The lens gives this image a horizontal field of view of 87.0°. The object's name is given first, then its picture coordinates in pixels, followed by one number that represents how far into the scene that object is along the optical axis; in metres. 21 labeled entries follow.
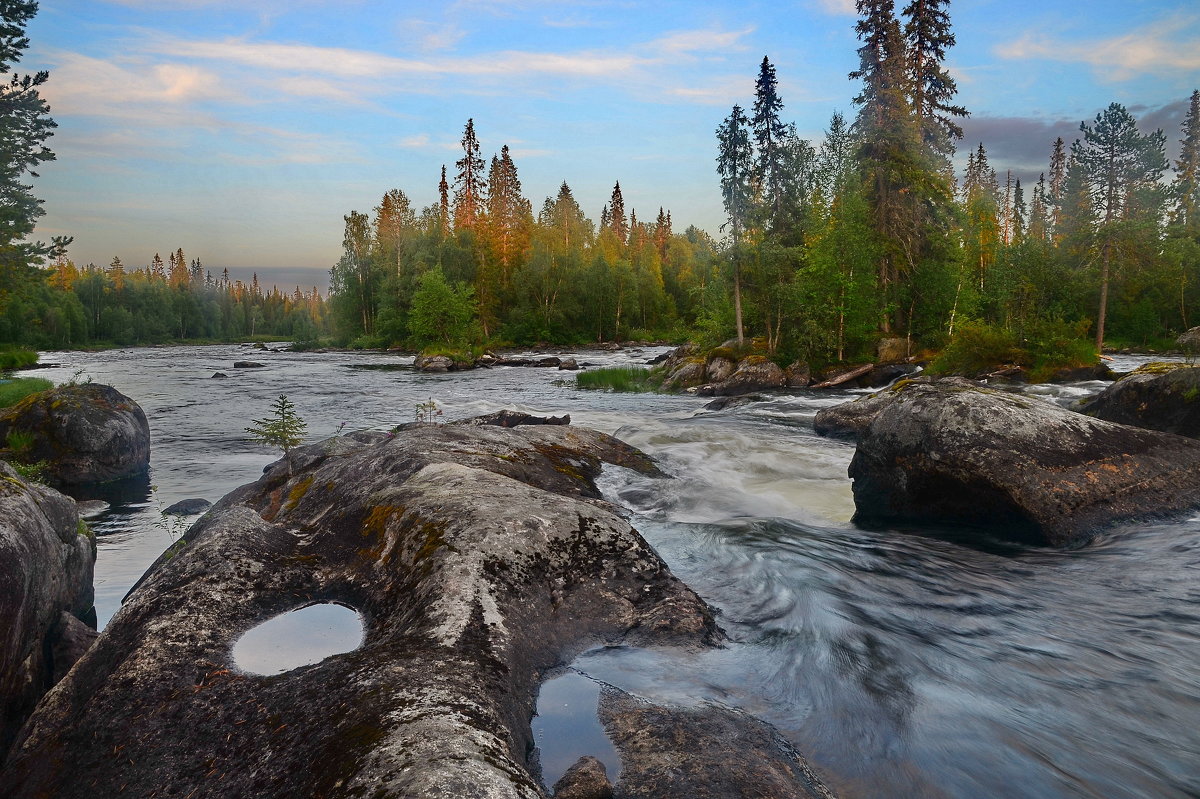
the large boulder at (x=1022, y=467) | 7.35
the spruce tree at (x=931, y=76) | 40.91
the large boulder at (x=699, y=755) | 2.89
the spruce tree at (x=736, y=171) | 38.56
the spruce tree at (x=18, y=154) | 34.34
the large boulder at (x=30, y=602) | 3.88
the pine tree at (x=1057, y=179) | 87.44
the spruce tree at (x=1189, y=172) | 63.47
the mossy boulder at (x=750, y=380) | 30.52
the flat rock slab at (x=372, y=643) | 2.62
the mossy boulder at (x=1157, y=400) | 10.38
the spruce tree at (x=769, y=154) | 42.34
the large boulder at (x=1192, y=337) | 33.01
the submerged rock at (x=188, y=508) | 10.59
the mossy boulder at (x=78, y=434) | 12.78
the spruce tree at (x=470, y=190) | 84.38
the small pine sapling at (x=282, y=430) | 9.80
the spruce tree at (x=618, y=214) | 119.51
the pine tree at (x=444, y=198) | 92.66
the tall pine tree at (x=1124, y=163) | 60.59
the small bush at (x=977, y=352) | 28.38
